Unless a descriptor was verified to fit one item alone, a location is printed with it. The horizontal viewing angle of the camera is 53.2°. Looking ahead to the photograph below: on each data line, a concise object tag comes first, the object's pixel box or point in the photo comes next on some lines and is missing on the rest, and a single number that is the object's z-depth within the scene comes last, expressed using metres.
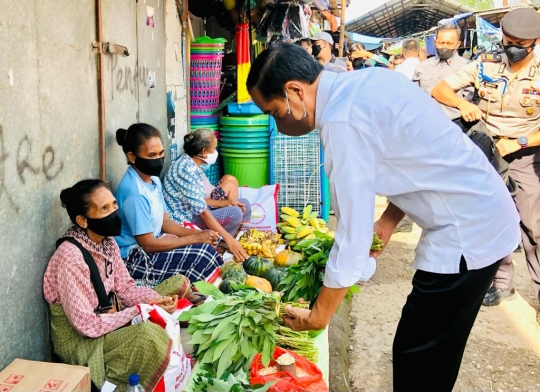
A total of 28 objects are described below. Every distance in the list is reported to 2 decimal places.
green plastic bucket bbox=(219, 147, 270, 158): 6.49
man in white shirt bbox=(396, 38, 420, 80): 8.70
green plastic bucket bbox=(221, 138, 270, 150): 6.50
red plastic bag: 2.64
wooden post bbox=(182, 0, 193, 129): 6.20
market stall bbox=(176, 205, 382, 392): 2.57
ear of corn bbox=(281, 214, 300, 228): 5.94
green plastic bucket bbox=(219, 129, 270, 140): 6.48
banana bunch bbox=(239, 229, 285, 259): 5.18
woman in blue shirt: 3.80
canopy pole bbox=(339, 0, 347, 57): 8.77
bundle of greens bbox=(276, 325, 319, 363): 2.99
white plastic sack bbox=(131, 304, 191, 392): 2.70
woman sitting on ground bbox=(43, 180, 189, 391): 2.72
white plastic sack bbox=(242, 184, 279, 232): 5.99
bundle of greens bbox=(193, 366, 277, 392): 2.51
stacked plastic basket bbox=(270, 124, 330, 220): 6.47
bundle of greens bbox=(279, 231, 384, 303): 2.88
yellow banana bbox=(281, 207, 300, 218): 6.16
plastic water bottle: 2.48
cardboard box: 2.32
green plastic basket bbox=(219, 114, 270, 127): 6.43
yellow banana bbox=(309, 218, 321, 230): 5.81
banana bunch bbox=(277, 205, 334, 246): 5.58
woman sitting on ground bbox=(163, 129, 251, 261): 4.88
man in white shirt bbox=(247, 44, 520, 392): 1.77
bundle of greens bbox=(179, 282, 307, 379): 2.55
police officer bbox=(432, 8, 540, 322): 4.21
